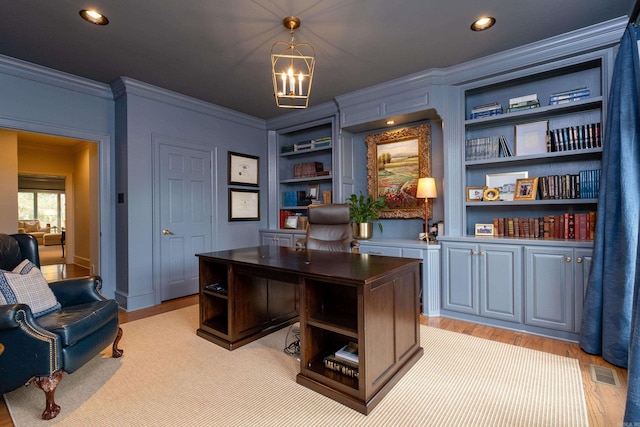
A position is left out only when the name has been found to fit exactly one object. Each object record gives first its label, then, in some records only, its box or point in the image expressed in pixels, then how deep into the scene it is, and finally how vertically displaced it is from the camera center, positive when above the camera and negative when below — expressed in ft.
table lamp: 11.14 +0.79
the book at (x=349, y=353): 6.26 -2.94
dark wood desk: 5.84 -2.27
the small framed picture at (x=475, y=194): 10.89 +0.56
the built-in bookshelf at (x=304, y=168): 15.25 +2.27
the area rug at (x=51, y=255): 22.87 -3.51
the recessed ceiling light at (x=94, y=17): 7.63 +4.95
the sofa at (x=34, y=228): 30.66 -1.58
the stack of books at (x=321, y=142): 14.76 +3.33
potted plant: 12.55 -0.22
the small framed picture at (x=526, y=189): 9.79 +0.66
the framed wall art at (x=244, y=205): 15.43 +0.34
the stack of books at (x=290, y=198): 16.49 +0.70
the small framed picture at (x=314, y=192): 15.85 +0.99
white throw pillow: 6.21 -1.59
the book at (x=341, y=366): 6.22 -3.20
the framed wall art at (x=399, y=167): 12.42 +1.83
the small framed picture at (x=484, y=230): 10.48 -0.69
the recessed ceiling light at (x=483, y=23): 8.02 +4.93
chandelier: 6.93 +4.97
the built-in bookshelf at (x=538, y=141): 9.08 +2.17
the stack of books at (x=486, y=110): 10.39 +3.38
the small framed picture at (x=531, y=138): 9.93 +2.33
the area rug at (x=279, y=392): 5.48 -3.66
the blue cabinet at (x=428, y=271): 10.68 -2.10
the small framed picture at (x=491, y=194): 10.48 +0.52
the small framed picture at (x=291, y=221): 15.91 -0.52
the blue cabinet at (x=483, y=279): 9.27 -2.21
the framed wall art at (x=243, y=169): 15.34 +2.17
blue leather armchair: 5.50 -2.42
